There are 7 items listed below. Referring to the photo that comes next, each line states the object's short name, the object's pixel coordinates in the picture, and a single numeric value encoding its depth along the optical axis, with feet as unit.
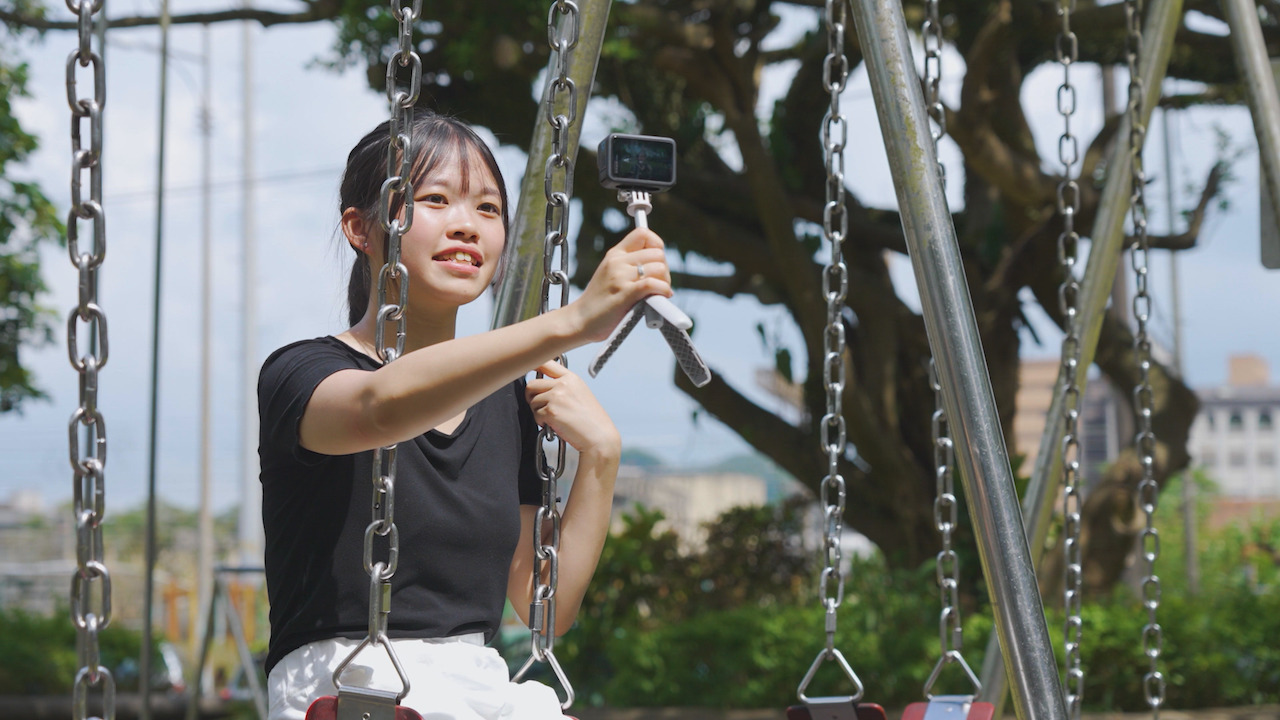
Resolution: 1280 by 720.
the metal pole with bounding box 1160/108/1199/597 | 27.50
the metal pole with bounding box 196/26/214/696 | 53.31
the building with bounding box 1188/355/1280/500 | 157.38
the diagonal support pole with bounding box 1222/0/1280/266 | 10.09
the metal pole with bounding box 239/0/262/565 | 58.44
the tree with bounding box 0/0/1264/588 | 21.39
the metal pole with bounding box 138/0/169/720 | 16.10
